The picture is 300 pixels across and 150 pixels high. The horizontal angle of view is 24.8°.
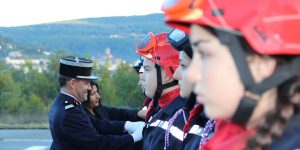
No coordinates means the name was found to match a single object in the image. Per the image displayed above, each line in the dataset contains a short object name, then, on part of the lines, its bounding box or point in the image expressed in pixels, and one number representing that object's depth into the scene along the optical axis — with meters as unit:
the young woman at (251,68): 1.87
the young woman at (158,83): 4.30
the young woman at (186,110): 3.39
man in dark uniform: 5.87
